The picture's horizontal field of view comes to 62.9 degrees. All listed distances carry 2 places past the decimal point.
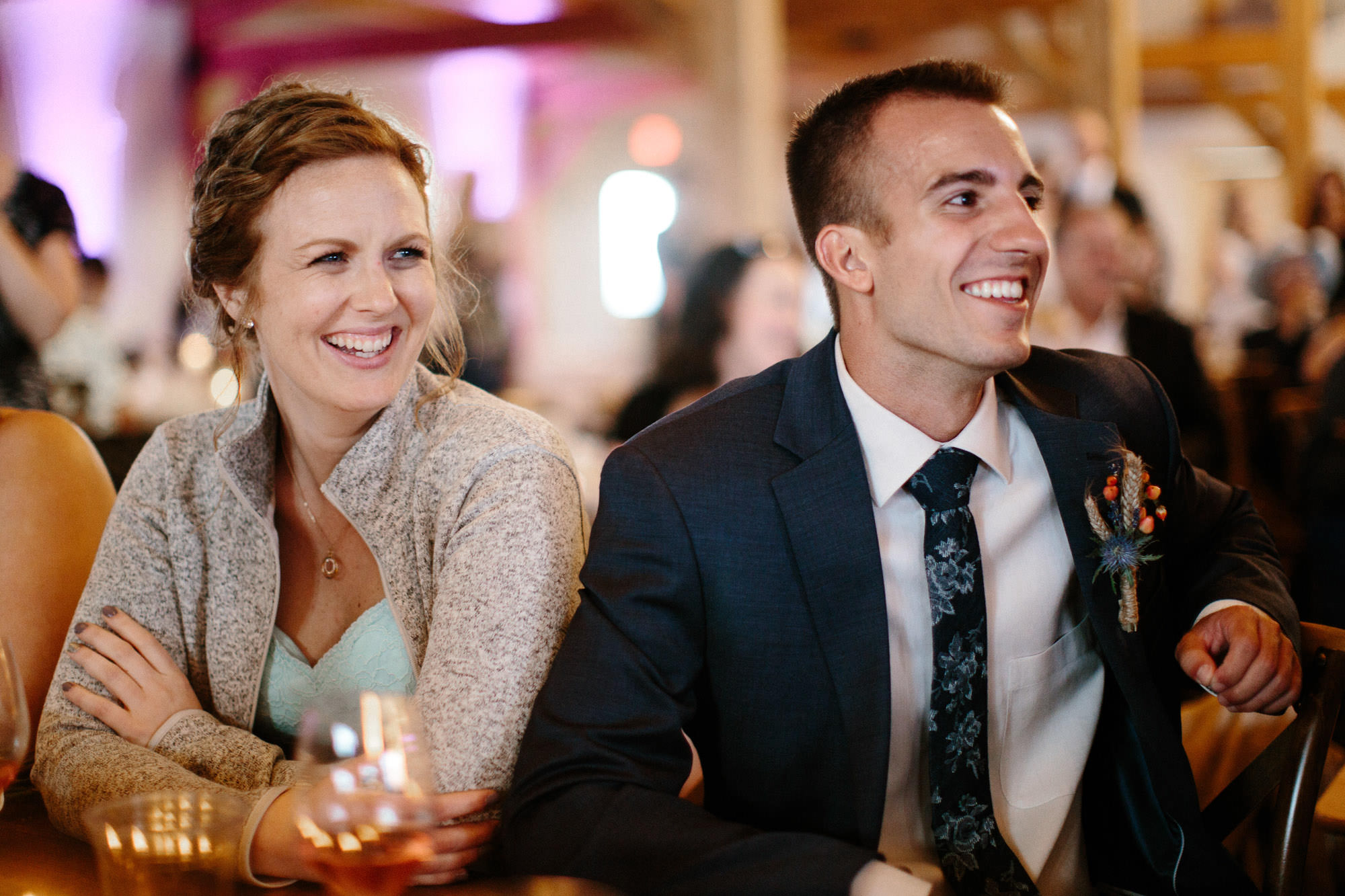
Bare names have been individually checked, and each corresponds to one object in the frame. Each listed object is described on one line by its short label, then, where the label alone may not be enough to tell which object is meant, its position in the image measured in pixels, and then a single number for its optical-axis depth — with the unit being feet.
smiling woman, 4.19
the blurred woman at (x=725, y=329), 11.08
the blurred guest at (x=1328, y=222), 19.77
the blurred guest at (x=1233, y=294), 26.23
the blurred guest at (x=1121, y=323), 11.13
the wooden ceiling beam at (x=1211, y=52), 32.55
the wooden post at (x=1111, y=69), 24.38
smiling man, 4.03
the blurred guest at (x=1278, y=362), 14.78
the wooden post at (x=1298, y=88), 28.78
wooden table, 2.88
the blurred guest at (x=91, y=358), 13.14
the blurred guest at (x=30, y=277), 7.37
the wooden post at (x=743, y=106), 15.44
